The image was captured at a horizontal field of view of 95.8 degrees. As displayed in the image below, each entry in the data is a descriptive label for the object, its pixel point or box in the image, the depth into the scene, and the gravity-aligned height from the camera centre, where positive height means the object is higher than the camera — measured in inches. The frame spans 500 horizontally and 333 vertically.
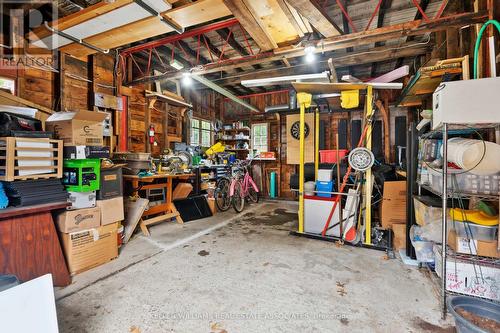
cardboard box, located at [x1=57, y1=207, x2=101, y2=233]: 90.1 -22.6
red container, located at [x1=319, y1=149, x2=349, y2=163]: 159.3 +5.4
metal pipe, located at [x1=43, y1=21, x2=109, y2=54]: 104.4 +62.9
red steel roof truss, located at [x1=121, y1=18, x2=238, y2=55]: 121.5 +76.1
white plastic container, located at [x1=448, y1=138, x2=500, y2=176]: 64.1 +1.7
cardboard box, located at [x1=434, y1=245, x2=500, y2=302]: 70.9 -37.2
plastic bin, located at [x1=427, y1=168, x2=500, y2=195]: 67.4 -6.2
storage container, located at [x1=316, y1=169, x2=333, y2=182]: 140.6 -7.1
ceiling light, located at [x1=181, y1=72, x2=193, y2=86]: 152.6 +61.8
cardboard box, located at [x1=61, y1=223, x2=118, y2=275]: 91.0 -35.4
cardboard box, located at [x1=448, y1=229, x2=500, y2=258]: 70.9 -26.9
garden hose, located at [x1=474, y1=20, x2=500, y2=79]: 76.6 +45.5
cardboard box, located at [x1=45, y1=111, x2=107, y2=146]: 96.1 +17.0
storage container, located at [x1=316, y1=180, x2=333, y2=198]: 140.2 -14.7
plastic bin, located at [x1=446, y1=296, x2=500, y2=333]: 59.7 -39.0
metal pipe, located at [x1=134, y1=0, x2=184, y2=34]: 87.5 +62.9
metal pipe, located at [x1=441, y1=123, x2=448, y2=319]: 68.1 -17.2
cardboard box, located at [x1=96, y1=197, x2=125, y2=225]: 102.4 -21.3
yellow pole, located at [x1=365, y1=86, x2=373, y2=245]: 122.4 -11.3
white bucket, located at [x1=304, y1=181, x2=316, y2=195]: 144.2 -15.1
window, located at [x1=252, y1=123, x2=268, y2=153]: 276.2 +33.5
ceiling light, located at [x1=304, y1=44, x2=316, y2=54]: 111.5 +57.9
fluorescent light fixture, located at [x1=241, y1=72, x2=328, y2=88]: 135.3 +52.0
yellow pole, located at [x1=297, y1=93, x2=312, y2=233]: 140.9 -10.2
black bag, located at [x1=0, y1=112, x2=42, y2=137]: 81.7 +16.1
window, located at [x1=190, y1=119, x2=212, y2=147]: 246.5 +36.1
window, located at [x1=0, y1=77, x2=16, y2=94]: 111.5 +40.9
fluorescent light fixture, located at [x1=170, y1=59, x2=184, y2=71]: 147.1 +66.2
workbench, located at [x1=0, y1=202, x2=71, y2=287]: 75.4 -28.1
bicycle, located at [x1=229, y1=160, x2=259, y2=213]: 198.7 -20.9
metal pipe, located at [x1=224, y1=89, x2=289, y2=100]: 258.9 +83.4
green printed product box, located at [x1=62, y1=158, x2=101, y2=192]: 96.0 -4.7
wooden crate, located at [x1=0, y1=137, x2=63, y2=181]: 77.5 +2.4
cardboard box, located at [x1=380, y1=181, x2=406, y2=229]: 129.2 -23.5
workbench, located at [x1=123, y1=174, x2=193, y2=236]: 141.6 -19.6
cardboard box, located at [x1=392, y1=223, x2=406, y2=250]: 117.6 -38.5
